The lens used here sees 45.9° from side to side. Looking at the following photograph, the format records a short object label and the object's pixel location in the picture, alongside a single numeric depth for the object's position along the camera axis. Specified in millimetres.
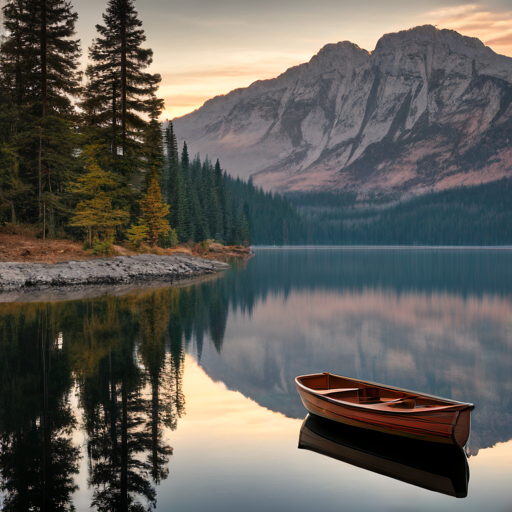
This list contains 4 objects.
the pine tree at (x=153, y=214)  64625
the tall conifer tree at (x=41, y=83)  49656
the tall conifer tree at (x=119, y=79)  54469
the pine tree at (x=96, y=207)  52406
